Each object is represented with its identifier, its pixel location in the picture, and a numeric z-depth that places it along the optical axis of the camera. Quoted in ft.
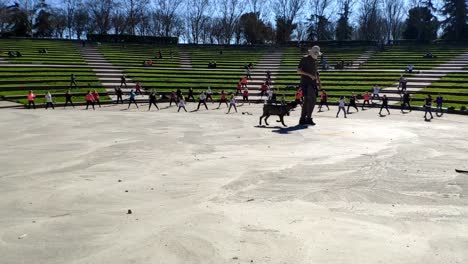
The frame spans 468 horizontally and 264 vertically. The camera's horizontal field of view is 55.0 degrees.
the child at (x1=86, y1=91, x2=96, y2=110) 100.17
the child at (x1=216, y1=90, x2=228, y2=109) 106.67
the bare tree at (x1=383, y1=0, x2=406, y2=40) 300.40
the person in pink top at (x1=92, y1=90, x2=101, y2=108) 103.81
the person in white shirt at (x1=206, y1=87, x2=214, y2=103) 116.18
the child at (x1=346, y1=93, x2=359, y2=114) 98.43
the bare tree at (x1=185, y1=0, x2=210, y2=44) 313.53
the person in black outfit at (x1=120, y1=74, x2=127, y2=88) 133.59
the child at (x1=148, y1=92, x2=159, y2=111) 101.13
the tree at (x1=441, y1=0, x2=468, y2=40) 257.55
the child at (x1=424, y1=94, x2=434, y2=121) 86.56
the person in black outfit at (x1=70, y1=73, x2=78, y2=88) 126.27
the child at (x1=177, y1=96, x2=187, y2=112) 97.76
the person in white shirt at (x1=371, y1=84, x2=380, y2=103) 113.91
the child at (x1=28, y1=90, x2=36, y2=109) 97.15
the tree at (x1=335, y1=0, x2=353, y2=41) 313.32
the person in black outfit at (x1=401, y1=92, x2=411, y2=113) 100.63
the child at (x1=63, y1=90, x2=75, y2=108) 102.73
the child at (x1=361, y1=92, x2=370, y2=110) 107.04
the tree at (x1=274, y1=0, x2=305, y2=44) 300.94
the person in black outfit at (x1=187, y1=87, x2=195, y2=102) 116.16
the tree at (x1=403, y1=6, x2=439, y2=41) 269.44
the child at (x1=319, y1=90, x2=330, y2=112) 103.47
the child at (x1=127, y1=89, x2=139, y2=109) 106.48
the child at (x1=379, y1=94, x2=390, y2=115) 94.69
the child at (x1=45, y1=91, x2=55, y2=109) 99.43
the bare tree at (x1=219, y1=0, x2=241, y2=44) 303.27
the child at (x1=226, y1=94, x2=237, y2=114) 97.46
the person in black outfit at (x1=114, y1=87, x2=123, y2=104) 111.34
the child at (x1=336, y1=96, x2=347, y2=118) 88.48
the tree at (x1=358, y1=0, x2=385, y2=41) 302.86
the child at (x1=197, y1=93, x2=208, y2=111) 101.94
